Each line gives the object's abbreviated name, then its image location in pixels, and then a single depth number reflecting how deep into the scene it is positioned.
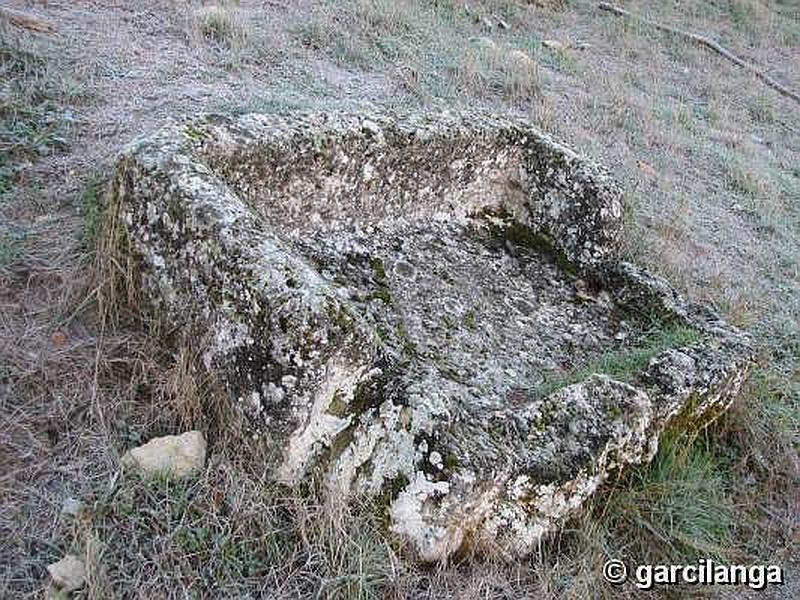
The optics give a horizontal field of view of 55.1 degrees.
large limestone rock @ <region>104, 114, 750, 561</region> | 2.43
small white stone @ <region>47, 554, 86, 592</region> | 2.05
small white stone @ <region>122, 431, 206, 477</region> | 2.41
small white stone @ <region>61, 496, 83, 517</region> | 2.25
